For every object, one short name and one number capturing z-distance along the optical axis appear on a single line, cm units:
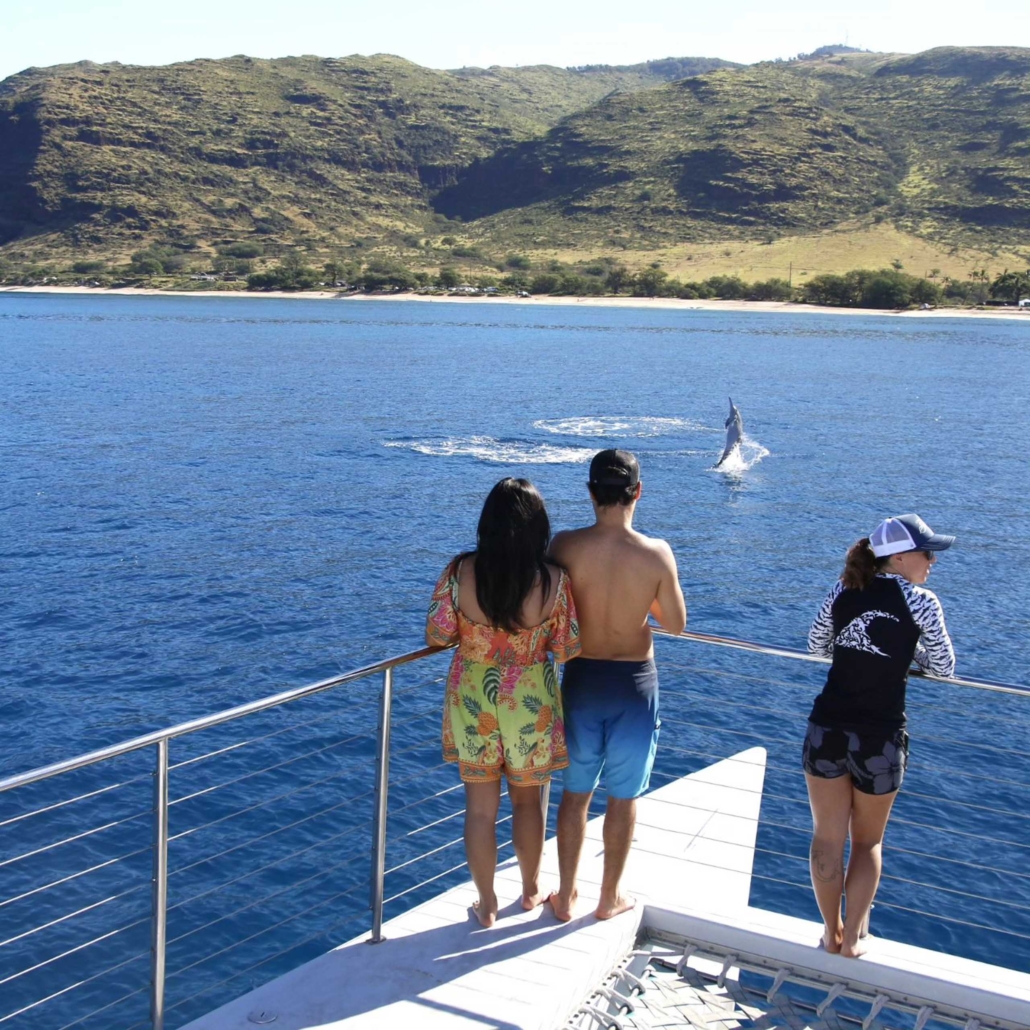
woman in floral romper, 451
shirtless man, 473
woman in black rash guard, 466
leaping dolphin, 3372
